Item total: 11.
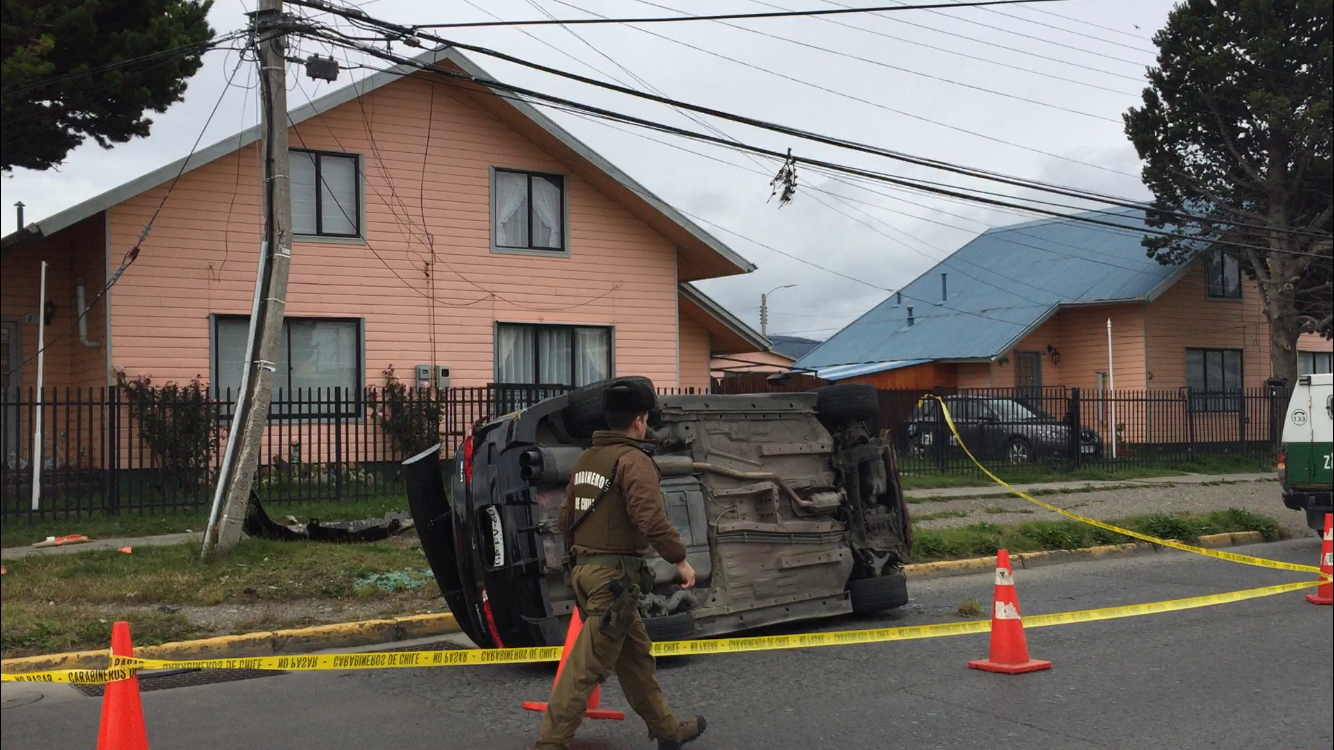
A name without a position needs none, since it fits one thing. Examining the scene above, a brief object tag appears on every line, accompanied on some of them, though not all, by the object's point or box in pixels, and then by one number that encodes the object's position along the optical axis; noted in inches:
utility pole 433.1
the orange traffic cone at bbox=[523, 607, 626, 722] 230.8
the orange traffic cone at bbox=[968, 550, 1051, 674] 288.2
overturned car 287.3
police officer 207.9
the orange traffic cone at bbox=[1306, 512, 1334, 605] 371.6
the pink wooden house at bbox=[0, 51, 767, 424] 674.2
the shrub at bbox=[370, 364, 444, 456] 703.1
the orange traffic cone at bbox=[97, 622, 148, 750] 194.2
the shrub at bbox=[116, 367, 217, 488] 582.2
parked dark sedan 862.5
